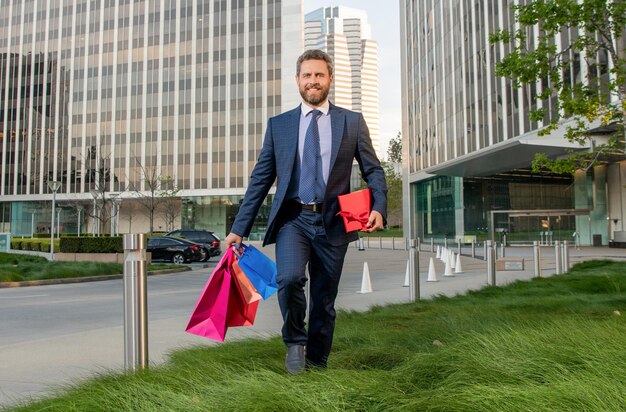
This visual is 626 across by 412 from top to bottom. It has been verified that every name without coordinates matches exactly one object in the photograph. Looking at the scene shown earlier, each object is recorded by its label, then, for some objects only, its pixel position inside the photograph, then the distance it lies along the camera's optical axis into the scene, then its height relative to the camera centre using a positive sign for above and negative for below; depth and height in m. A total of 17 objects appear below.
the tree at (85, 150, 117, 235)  63.44 +6.19
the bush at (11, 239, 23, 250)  42.12 -1.22
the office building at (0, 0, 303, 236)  61.81 +14.12
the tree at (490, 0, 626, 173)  8.41 +2.38
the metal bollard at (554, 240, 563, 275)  13.62 -0.97
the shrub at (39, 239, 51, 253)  36.38 -1.21
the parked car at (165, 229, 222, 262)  27.58 -0.66
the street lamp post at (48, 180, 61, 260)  26.07 +1.96
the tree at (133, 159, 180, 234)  58.33 +3.60
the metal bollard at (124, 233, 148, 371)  3.46 -0.48
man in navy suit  3.44 +0.16
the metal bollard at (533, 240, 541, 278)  12.57 -0.86
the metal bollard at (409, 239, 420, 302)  8.36 -0.78
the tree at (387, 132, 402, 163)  105.44 +13.53
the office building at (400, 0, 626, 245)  30.08 +4.33
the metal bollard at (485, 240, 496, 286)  10.62 -0.83
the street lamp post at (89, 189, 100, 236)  52.53 +0.38
